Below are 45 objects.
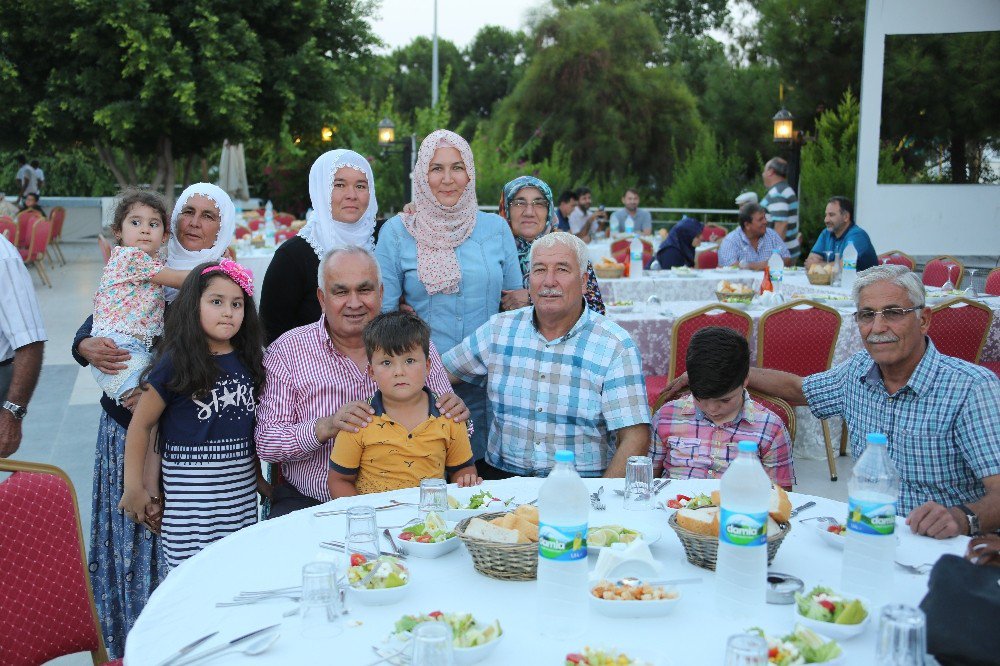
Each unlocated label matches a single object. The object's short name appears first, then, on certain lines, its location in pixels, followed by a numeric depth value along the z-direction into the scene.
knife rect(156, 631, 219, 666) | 1.58
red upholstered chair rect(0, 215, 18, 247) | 12.71
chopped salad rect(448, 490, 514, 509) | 2.28
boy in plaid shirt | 2.81
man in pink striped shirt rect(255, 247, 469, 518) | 2.94
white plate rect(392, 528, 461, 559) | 2.02
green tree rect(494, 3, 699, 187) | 26.31
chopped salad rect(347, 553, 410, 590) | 1.81
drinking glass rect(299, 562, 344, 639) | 1.69
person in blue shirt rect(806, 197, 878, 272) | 8.09
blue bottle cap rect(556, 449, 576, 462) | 1.76
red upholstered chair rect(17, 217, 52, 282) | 13.58
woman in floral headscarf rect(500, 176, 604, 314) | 4.26
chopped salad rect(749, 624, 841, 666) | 1.50
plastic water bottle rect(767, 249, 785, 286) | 7.01
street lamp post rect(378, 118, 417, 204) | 17.64
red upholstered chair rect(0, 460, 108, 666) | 2.08
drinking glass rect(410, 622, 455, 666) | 1.39
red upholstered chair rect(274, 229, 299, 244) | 11.85
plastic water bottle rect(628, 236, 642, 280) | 7.69
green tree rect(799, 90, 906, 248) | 13.95
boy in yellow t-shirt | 2.69
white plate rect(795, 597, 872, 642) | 1.61
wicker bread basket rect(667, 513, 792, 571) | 1.89
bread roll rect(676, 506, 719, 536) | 1.93
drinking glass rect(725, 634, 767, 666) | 1.34
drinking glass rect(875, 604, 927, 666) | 1.35
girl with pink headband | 2.84
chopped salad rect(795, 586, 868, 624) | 1.62
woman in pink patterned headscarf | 3.57
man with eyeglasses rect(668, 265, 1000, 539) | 2.53
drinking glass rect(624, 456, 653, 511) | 2.33
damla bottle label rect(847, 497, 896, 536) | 1.81
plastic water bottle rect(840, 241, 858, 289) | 7.19
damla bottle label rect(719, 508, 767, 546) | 1.72
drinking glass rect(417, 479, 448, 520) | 2.23
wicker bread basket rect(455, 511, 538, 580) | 1.86
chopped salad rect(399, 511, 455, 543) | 2.05
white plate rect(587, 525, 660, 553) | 2.00
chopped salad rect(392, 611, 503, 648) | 1.56
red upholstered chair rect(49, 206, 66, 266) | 16.23
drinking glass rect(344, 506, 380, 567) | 1.93
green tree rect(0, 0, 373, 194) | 14.78
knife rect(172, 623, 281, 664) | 1.59
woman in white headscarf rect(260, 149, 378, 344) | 3.60
